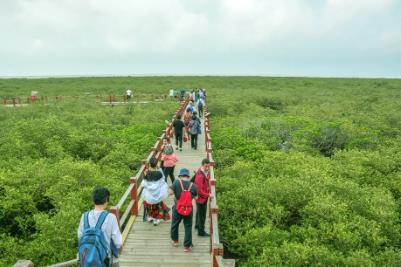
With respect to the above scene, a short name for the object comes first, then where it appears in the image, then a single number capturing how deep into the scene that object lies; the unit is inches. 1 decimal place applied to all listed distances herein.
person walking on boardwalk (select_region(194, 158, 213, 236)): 334.0
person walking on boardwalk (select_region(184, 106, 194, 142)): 671.1
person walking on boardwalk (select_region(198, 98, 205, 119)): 975.0
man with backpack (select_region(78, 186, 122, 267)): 203.3
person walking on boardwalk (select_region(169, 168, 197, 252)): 312.8
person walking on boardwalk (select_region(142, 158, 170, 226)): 355.9
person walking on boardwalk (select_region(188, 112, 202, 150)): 621.0
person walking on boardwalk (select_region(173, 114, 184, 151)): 625.1
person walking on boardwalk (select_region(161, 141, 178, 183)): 437.4
